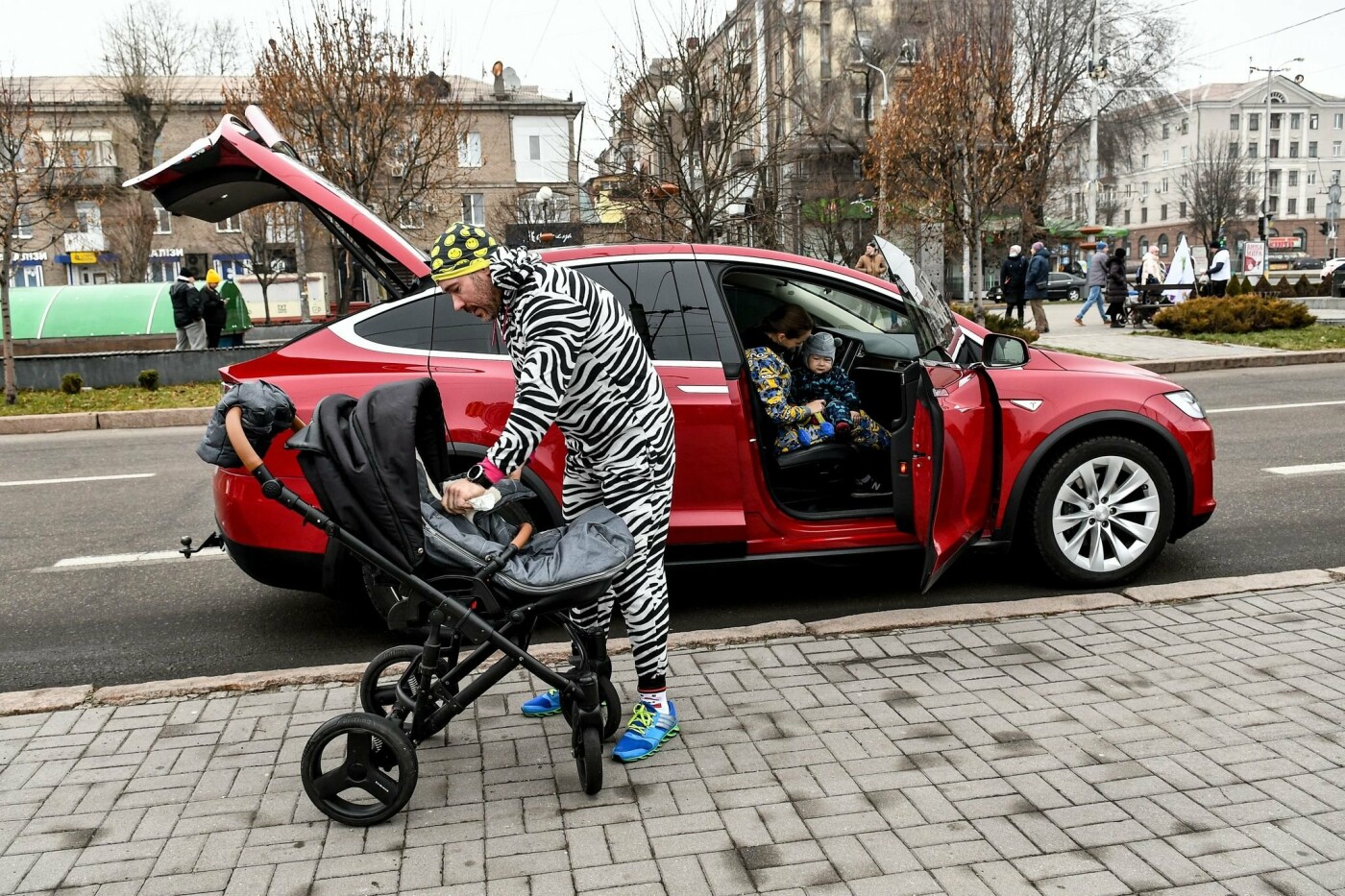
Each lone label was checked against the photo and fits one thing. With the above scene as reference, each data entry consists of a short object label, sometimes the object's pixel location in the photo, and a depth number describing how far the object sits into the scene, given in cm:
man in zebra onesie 345
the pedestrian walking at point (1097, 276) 2270
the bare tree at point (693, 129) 1602
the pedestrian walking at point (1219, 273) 2338
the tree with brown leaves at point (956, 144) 1808
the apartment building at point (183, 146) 5075
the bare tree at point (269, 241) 3538
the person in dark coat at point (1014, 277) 2214
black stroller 327
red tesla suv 493
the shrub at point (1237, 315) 1856
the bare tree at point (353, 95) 1858
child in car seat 564
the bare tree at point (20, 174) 1502
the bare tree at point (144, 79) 4825
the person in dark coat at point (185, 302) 1844
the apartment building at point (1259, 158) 10262
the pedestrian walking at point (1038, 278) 2106
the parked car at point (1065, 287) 4056
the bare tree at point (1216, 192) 7044
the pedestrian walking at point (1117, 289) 2184
